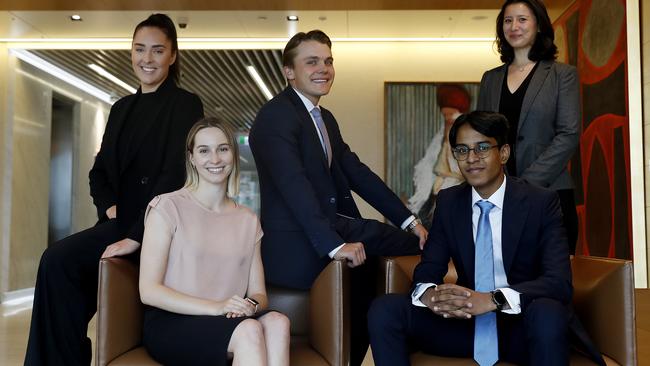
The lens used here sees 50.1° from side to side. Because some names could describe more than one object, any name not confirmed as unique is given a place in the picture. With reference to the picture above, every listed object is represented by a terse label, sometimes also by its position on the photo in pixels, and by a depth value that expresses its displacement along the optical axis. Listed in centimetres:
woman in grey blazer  305
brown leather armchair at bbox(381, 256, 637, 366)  240
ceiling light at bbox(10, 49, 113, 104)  914
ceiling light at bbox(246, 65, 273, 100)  949
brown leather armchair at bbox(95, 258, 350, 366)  249
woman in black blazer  286
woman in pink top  236
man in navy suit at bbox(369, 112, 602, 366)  241
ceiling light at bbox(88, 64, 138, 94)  970
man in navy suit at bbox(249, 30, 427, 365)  289
